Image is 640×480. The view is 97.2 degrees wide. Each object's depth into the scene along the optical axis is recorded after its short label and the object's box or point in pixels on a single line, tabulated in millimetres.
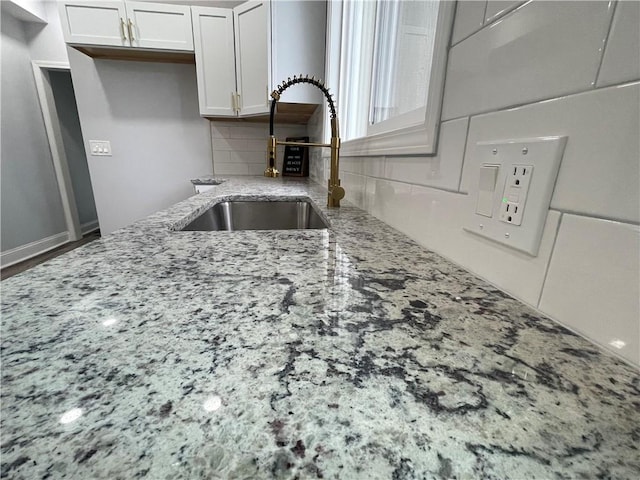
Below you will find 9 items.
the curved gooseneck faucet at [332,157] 971
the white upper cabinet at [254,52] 1874
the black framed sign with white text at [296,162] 2623
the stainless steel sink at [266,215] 1249
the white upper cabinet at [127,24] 2121
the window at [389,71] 576
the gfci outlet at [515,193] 362
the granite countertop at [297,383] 170
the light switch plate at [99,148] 2740
